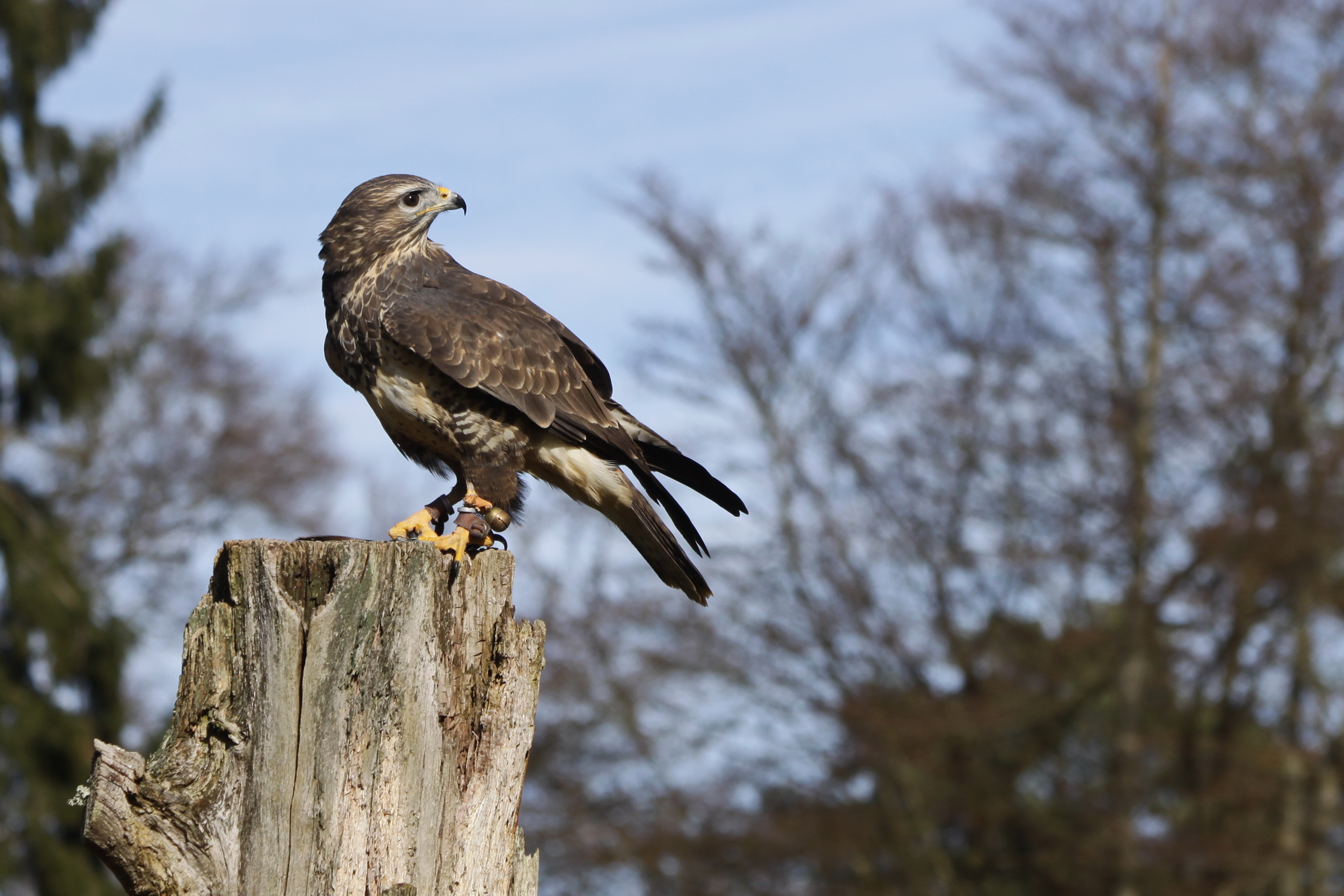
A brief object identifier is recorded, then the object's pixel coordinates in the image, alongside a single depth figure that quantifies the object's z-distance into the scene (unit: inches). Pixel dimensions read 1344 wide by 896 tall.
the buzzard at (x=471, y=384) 365.4
